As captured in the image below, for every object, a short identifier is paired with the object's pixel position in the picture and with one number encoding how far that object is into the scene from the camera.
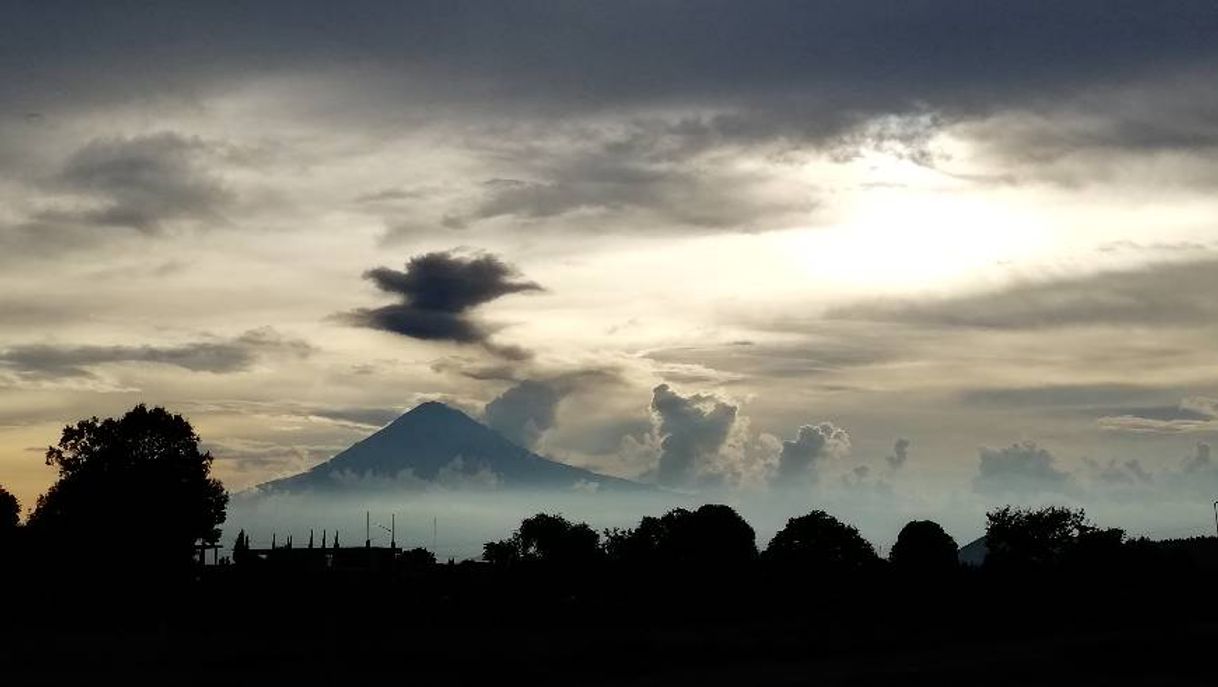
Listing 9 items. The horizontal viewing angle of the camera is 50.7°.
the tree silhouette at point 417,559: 171.79
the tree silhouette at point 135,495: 115.56
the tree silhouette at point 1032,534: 174.25
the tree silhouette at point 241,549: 136.23
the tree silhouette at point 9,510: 147.12
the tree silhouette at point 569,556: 186.43
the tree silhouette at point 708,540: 193.12
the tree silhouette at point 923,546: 182.75
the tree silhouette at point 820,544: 191.38
